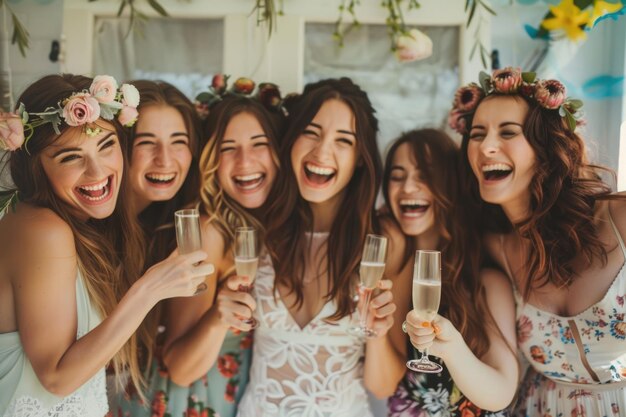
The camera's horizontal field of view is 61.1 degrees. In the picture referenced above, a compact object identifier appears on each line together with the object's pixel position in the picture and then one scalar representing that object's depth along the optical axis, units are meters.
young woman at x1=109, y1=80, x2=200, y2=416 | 1.85
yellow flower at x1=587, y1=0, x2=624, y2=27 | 1.88
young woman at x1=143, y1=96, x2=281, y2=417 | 1.93
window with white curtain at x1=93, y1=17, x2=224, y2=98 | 2.06
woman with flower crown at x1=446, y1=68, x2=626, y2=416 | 1.72
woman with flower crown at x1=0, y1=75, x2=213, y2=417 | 1.56
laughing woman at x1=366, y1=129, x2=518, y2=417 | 1.84
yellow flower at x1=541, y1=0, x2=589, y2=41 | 1.95
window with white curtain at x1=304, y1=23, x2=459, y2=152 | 2.12
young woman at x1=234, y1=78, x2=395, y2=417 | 1.91
